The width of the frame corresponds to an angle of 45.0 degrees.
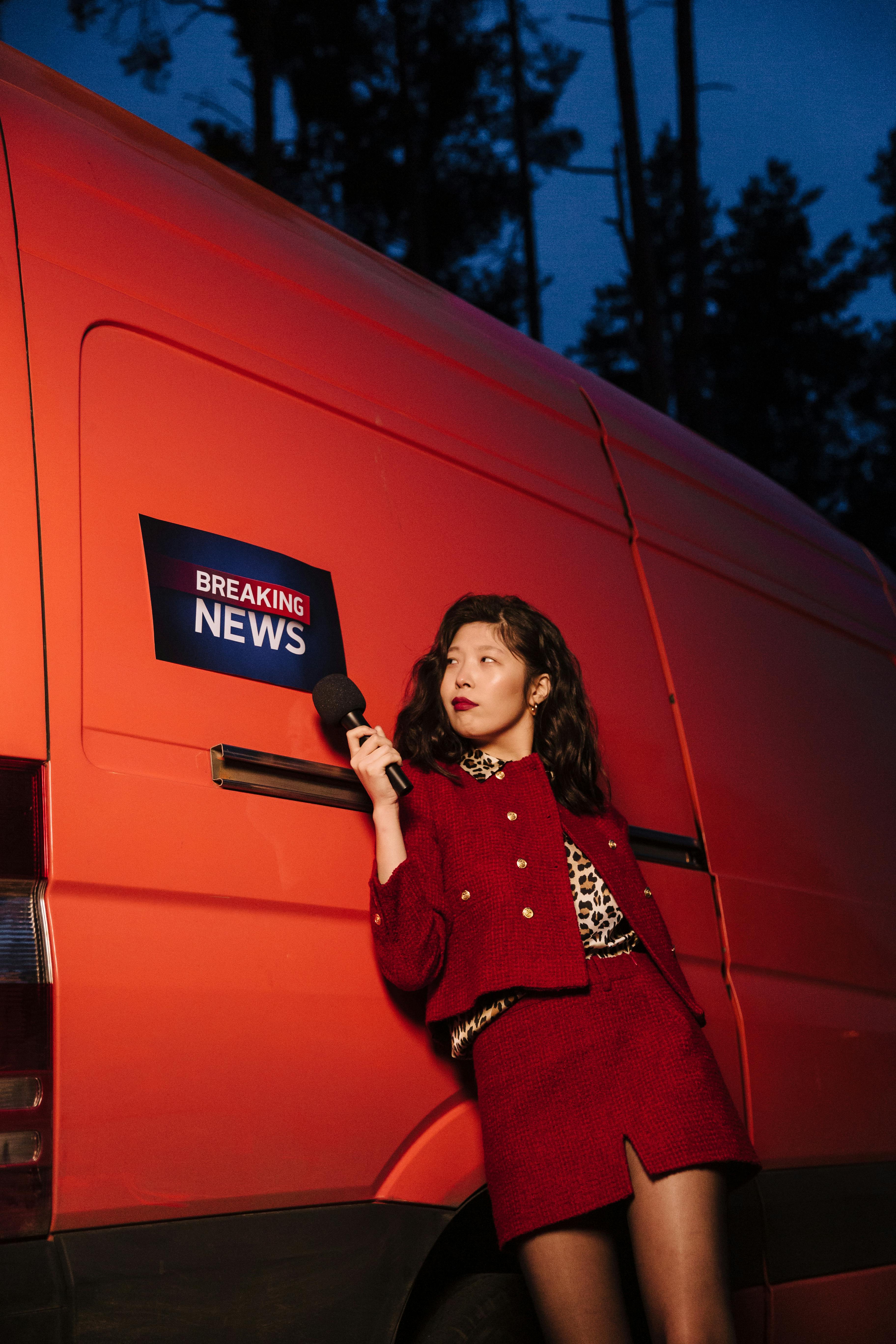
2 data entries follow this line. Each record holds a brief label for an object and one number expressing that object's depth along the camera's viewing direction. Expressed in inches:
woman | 63.2
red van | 51.1
